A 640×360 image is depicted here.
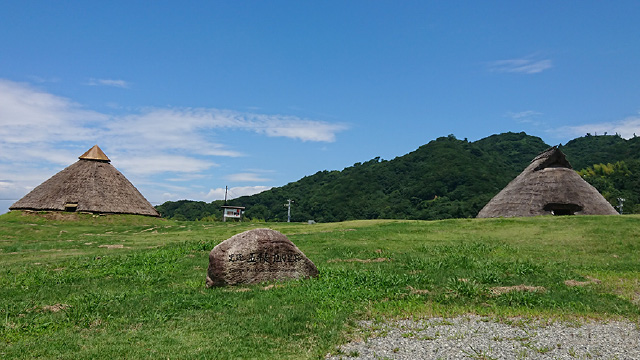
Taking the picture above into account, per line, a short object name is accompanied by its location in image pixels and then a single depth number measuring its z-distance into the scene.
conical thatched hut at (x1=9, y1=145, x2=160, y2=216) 53.62
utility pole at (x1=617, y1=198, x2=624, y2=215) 59.95
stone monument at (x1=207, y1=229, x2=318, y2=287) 13.95
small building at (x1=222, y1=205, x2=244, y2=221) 60.18
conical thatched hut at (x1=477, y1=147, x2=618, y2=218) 37.94
